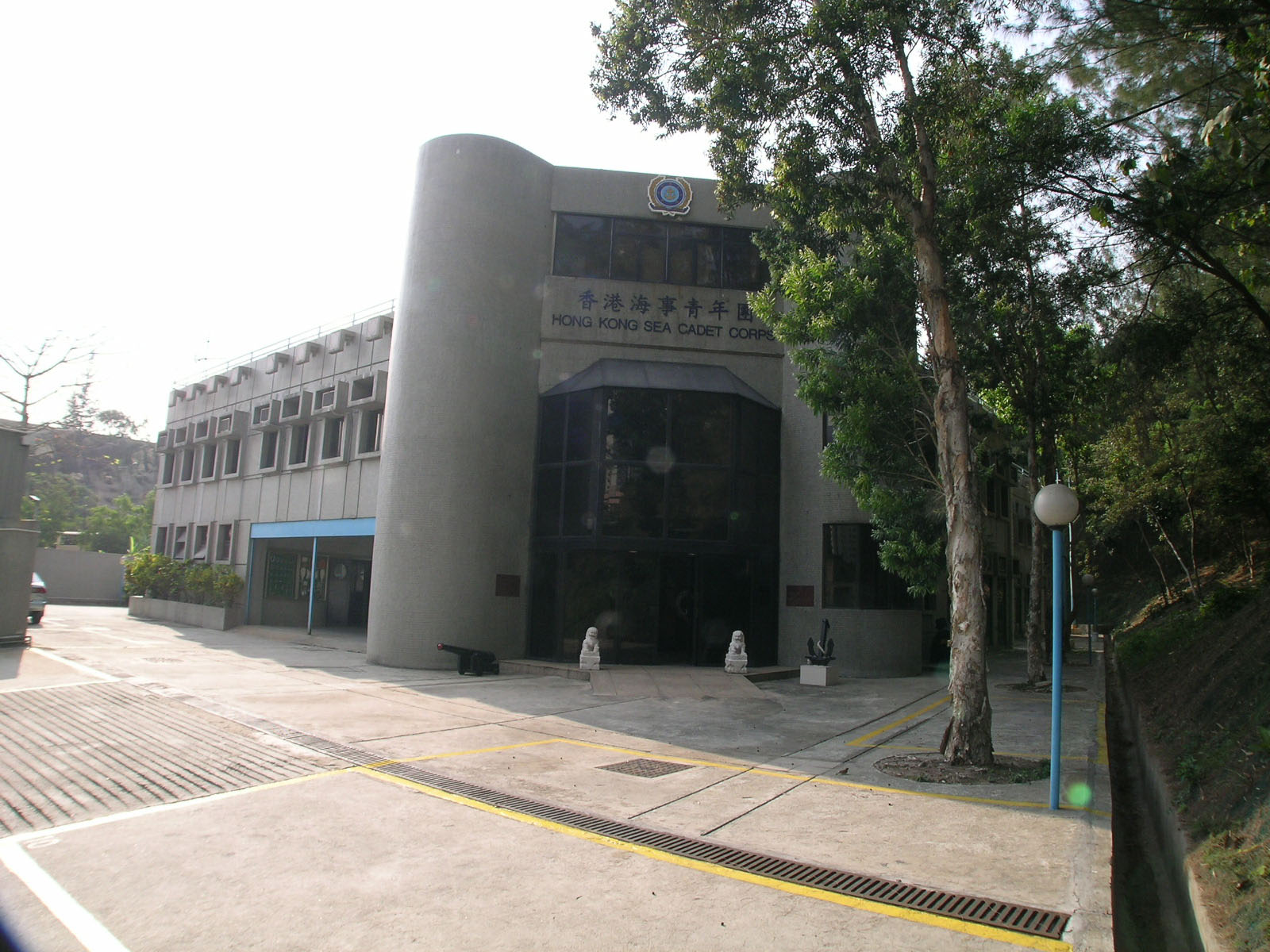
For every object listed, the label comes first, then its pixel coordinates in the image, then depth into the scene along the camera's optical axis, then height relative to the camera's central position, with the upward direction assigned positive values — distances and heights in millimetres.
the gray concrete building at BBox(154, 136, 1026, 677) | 18328 +2760
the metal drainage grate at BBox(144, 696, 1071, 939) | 4656 -1931
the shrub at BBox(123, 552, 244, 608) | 26453 -1097
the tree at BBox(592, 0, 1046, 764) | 9008 +5711
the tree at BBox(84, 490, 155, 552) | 60344 +1372
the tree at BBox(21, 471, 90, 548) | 58525 +2725
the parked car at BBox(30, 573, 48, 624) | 22102 -1573
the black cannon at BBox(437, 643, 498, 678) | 17312 -2100
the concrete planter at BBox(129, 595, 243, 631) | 25906 -2175
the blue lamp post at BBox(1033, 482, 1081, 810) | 6945 +478
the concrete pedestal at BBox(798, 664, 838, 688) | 16734 -1993
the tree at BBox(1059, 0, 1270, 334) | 9492 +6288
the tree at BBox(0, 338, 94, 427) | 40812 +8304
